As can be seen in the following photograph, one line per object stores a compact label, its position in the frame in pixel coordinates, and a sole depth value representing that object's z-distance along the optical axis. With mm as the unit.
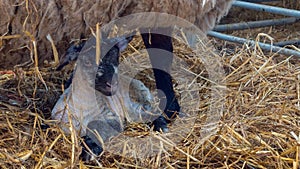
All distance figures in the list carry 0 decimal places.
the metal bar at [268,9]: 3171
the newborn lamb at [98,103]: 2125
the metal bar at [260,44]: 2949
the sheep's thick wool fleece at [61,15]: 2100
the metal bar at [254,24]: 3914
